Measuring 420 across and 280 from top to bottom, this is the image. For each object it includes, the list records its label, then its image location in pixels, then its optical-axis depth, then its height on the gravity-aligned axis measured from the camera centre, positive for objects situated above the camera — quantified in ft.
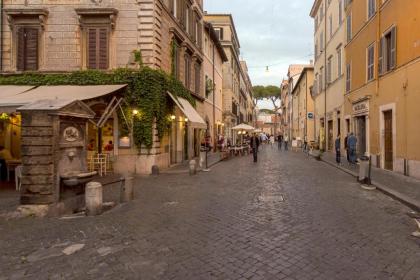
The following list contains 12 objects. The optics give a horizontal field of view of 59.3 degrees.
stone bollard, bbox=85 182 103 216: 25.23 -4.05
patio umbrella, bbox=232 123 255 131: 107.08 +3.36
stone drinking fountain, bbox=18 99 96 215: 25.32 -1.17
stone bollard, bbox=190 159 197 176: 50.05 -3.86
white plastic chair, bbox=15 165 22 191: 35.83 -3.40
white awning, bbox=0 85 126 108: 37.23 +5.48
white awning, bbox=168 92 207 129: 55.36 +4.35
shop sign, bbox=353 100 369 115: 61.46 +5.60
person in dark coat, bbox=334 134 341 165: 65.05 -1.92
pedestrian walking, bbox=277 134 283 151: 139.85 -0.25
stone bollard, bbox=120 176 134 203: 30.07 -4.18
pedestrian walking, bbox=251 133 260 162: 74.84 -0.95
